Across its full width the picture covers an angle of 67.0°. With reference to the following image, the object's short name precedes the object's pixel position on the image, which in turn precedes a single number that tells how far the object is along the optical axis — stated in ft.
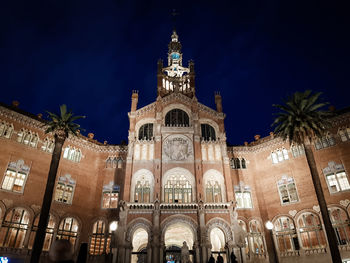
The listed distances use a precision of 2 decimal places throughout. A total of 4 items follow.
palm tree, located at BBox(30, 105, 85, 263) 80.12
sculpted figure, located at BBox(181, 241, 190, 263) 88.75
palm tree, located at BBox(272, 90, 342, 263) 90.16
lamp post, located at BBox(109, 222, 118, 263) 104.04
